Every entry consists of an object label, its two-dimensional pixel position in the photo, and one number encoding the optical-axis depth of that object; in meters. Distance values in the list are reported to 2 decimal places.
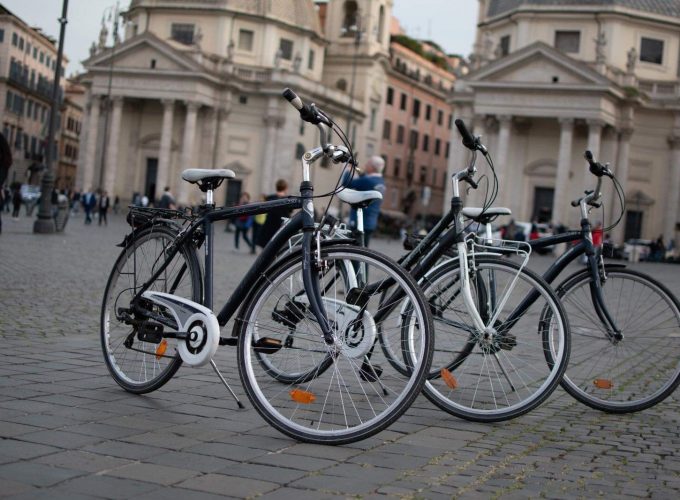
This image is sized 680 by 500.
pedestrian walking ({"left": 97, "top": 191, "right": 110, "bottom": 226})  48.03
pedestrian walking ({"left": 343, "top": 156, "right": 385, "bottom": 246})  13.16
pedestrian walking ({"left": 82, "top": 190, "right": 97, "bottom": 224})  48.33
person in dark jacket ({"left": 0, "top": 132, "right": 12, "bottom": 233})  11.16
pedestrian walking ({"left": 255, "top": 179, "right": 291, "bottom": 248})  17.24
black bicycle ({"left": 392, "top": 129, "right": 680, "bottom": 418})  7.32
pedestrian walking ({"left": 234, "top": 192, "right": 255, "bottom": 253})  32.41
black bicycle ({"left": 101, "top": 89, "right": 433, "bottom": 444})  5.63
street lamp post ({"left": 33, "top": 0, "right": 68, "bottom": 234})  32.53
